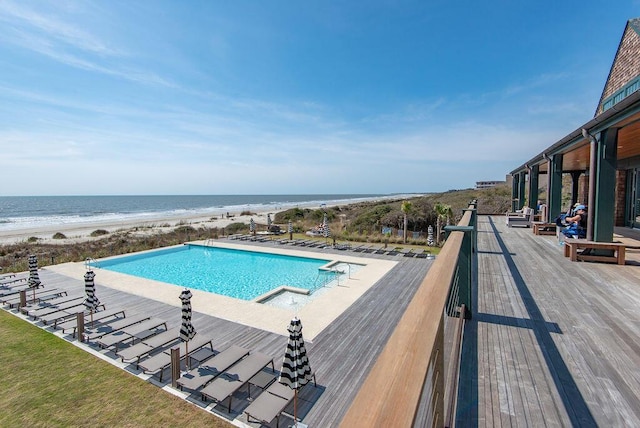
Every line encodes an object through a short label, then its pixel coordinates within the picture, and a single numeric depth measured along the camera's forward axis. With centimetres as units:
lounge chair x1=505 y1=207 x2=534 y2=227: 1117
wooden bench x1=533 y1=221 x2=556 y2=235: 938
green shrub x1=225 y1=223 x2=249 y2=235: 2230
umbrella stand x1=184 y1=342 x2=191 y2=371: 544
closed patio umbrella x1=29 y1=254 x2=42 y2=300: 862
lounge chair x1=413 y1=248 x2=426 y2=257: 1360
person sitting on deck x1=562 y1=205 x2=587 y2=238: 671
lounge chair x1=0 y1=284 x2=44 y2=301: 892
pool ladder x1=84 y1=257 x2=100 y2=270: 1297
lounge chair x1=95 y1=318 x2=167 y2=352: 607
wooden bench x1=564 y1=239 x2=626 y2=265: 564
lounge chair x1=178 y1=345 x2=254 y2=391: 473
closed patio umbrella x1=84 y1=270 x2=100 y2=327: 696
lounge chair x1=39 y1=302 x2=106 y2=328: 725
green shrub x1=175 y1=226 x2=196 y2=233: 2362
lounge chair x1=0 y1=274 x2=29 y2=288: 987
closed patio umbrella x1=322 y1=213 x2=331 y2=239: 1728
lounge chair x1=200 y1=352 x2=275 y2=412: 442
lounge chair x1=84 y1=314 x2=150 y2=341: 642
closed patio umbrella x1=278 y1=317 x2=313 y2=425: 395
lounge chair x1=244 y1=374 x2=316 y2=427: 397
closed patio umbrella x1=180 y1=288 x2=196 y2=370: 528
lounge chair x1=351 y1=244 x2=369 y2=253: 1515
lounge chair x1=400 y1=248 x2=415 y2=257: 1375
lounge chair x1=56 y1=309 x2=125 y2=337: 691
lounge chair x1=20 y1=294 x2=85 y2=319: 766
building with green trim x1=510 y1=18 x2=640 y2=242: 559
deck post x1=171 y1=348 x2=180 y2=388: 488
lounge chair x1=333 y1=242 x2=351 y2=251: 1566
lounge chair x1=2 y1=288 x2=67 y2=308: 854
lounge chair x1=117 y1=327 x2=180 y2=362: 554
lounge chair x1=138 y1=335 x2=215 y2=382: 518
